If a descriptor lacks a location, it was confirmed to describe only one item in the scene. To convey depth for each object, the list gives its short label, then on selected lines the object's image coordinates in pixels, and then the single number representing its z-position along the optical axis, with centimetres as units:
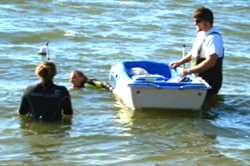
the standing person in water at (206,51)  1650
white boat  1592
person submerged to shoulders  1955
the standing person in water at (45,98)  1433
